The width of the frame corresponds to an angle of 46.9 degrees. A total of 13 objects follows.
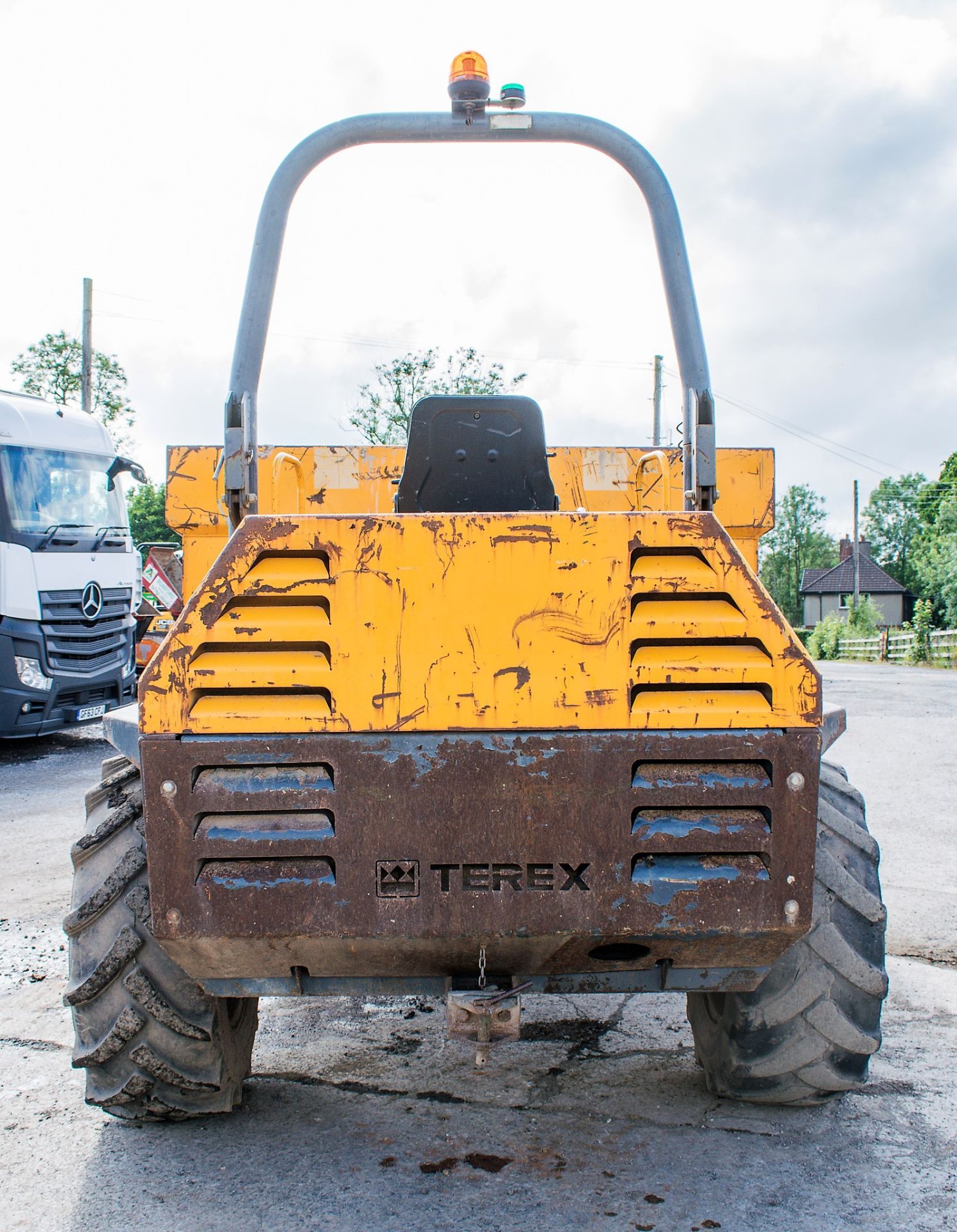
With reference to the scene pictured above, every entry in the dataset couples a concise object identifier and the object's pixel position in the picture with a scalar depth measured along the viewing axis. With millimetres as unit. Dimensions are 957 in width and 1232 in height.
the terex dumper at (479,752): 2346
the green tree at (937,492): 65938
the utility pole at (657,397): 33406
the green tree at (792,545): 94000
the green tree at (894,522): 90938
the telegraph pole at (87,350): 25703
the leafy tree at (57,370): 43188
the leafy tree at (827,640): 43344
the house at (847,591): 83562
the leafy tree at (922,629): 30953
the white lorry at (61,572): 10422
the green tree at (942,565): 43062
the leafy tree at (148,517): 60906
